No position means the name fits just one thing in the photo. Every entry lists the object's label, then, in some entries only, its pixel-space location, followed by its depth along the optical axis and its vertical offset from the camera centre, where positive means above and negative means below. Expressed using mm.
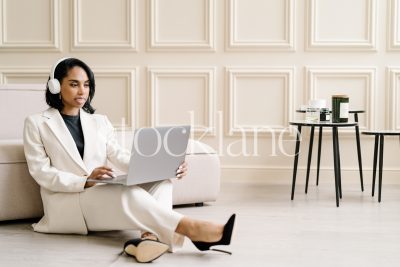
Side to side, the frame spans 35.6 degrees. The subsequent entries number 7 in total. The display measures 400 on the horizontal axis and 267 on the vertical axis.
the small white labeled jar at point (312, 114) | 3631 -92
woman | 2293 -301
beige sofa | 2848 -371
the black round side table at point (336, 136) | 3365 -208
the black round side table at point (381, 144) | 3446 -260
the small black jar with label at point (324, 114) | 3598 -91
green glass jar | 3512 -54
